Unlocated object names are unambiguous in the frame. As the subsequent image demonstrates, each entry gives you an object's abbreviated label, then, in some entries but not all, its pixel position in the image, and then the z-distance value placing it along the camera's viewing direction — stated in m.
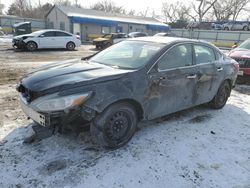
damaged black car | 2.35
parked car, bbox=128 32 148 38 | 16.44
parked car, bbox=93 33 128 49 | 15.17
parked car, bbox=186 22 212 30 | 33.57
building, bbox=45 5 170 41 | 23.47
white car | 11.80
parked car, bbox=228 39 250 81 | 6.19
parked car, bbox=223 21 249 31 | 29.55
